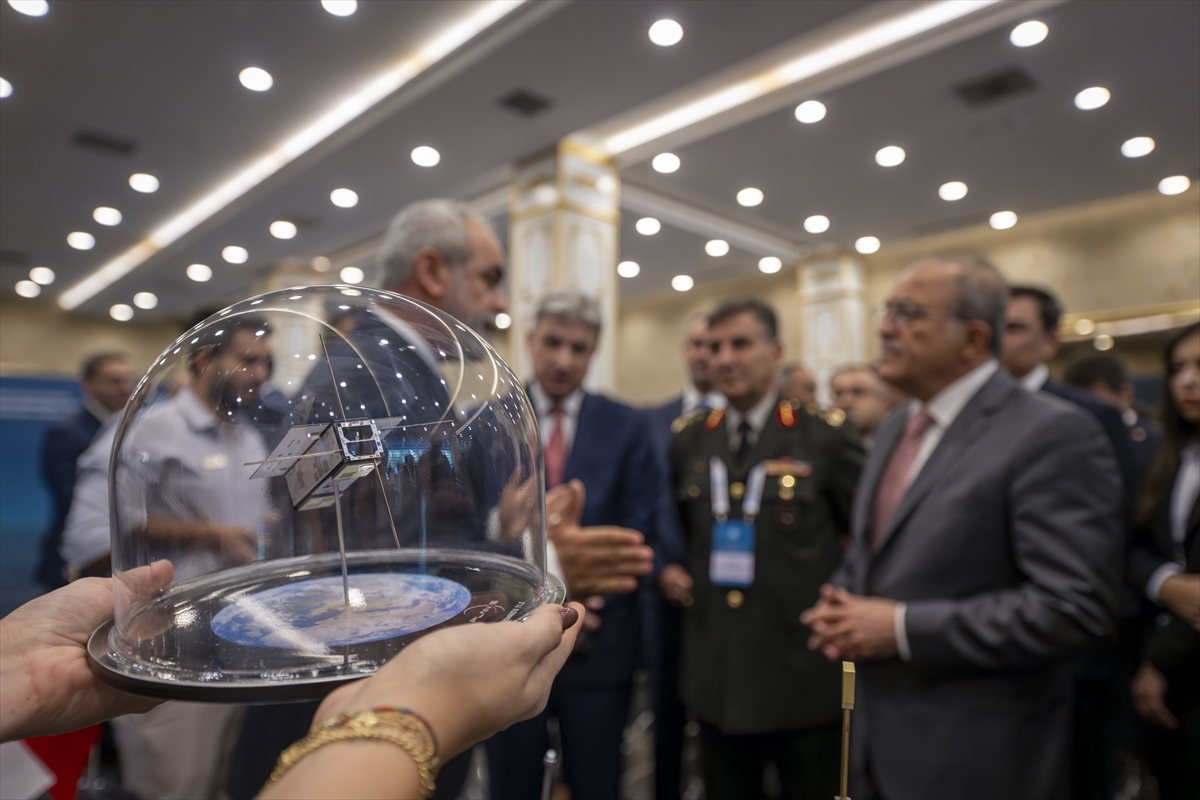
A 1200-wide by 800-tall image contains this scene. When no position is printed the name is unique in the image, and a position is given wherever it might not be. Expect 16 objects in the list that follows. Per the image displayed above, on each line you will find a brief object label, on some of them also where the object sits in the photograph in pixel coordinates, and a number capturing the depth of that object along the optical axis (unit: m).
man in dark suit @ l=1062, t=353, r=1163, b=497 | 1.56
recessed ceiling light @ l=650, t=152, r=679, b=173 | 4.07
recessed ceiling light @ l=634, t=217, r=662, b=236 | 4.14
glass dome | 0.68
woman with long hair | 1.24
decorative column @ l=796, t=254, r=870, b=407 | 5.88
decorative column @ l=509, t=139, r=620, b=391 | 5.26
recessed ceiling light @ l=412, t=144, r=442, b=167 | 1.99
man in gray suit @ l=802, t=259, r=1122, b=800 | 1.12
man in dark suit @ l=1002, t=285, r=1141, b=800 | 1.34
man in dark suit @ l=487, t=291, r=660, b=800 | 1.83
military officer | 1.91
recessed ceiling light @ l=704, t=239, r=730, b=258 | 3.12
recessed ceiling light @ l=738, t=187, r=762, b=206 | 2.38
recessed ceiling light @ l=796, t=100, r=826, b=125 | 2.39
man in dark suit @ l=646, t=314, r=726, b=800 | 2.35
